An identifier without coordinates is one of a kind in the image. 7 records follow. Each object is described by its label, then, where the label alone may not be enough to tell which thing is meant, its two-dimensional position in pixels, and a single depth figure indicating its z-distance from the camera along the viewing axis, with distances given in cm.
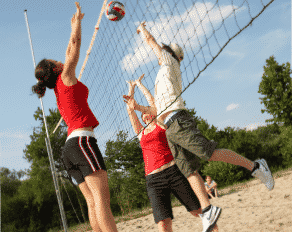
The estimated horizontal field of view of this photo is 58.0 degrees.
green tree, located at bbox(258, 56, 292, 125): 1418
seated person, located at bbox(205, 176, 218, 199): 885
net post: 536
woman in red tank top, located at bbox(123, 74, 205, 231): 258
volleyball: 374
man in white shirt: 228
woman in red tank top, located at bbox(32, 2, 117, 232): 201
